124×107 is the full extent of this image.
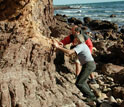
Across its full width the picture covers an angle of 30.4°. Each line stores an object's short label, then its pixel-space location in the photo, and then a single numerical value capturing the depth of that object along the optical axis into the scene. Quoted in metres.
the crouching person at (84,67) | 6.48
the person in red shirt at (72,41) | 6.77
